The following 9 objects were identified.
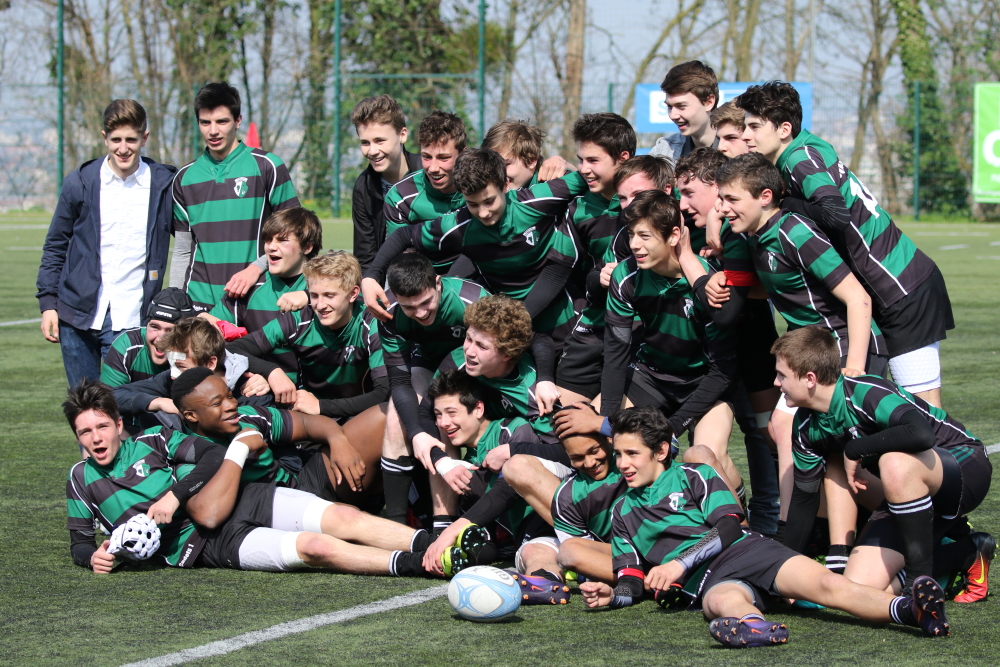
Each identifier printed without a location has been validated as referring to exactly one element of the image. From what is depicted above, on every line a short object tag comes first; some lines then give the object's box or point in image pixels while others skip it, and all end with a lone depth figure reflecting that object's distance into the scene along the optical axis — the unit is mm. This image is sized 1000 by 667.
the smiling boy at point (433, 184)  11367
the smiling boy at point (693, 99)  11977
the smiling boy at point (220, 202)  12328
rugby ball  7918
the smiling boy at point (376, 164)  12250
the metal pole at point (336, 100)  48719
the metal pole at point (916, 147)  50062
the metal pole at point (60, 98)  48781
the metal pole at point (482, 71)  46781
